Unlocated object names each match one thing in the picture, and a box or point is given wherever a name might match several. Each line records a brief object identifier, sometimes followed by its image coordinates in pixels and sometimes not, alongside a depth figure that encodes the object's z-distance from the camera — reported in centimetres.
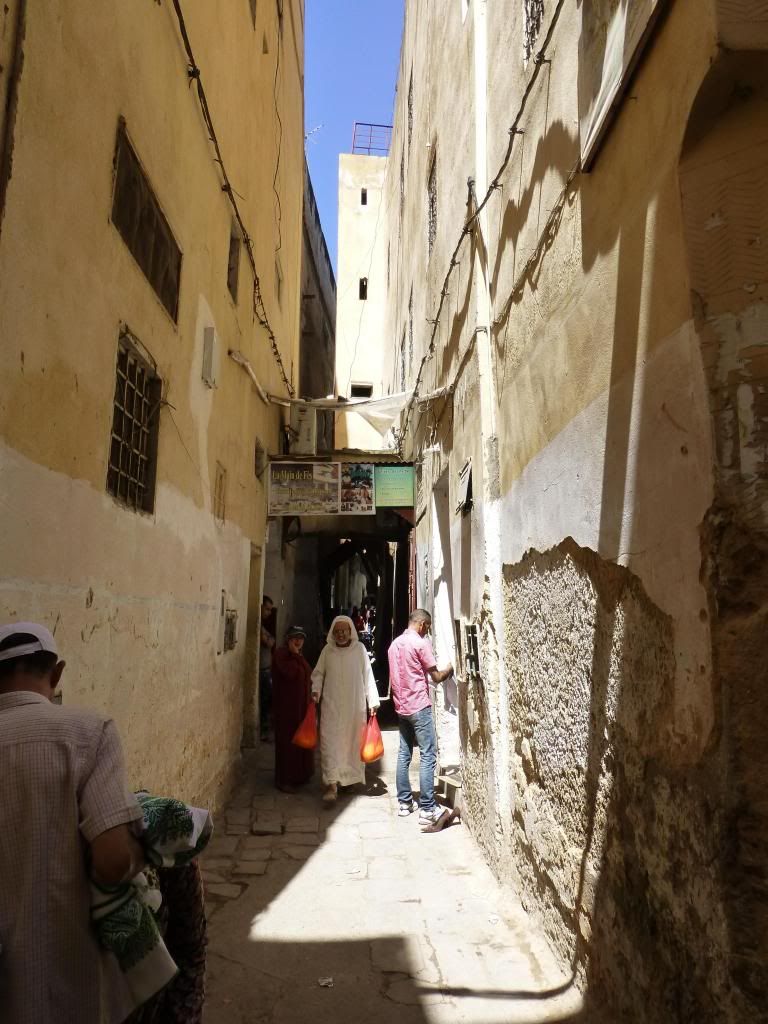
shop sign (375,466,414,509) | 885
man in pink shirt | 545
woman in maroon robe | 642
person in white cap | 139
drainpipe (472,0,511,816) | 386
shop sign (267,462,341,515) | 877
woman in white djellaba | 616
